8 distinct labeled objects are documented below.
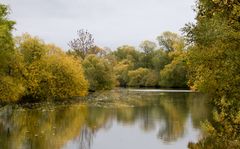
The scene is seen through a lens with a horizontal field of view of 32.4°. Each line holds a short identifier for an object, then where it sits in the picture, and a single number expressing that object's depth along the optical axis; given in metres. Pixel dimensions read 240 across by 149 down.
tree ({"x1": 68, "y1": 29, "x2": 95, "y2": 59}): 100.38
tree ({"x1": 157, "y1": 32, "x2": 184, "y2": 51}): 111.88
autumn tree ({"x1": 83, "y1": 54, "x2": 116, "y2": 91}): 75.50
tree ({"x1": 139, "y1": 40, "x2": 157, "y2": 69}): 120.31
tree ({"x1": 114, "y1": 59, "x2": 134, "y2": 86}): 117.81
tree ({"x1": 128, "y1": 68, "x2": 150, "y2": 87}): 111.94
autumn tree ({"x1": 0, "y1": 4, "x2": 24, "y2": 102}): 33.34
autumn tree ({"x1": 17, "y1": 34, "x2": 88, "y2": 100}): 48.94
